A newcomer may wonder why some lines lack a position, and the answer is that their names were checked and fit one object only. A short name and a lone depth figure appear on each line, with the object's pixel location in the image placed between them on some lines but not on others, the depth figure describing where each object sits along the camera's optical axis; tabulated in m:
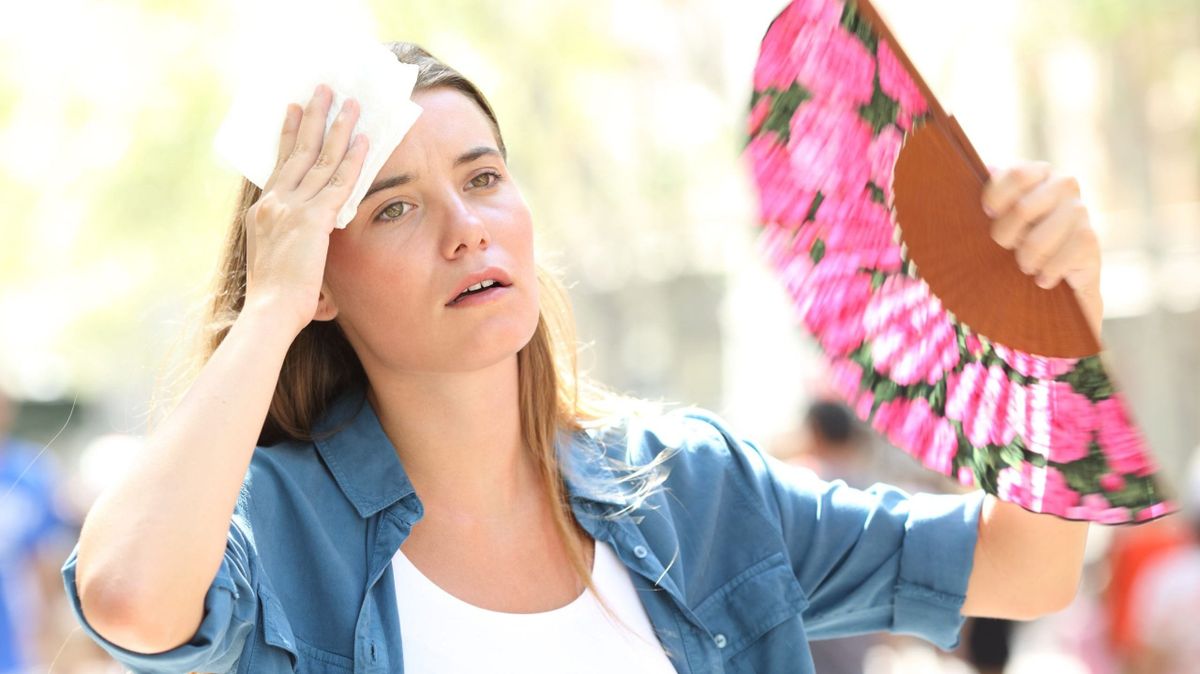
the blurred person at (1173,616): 11.60
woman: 4.14
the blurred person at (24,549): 12.06
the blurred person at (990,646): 13.64
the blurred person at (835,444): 13.05
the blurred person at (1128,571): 13.29
